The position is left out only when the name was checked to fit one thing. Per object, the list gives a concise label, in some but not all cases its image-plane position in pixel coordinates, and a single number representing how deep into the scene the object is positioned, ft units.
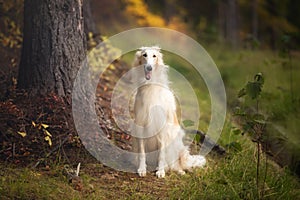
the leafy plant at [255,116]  28.73
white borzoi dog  35.53
